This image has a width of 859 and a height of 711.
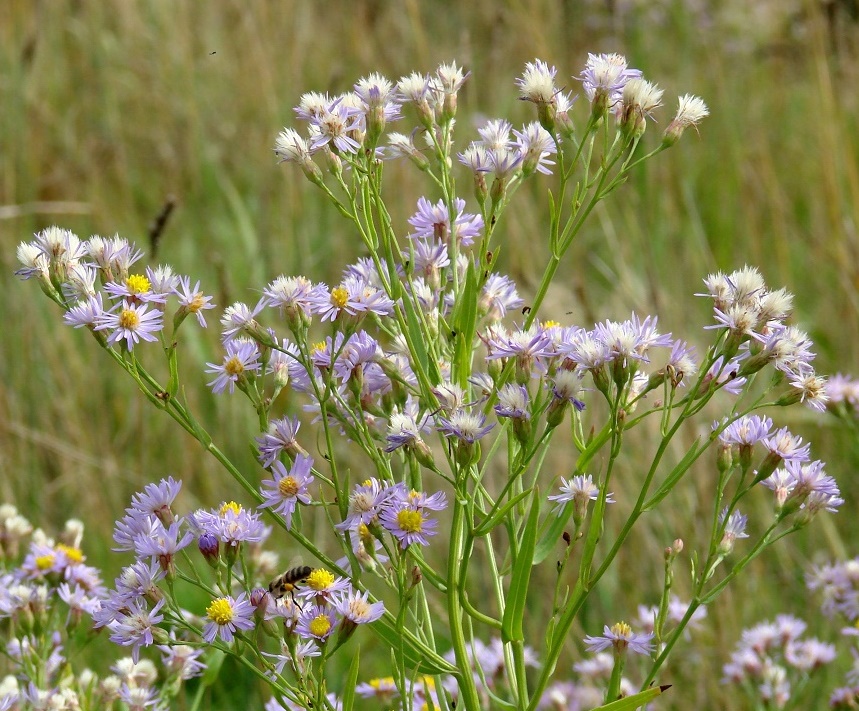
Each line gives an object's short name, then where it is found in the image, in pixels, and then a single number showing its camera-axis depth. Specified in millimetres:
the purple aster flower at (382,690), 1514
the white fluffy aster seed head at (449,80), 1453
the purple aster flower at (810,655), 1607
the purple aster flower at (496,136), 1451
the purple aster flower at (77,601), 1505
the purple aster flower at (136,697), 1472
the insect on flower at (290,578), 1447
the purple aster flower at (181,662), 1495
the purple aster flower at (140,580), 1409
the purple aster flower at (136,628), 1408
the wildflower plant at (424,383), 1409
